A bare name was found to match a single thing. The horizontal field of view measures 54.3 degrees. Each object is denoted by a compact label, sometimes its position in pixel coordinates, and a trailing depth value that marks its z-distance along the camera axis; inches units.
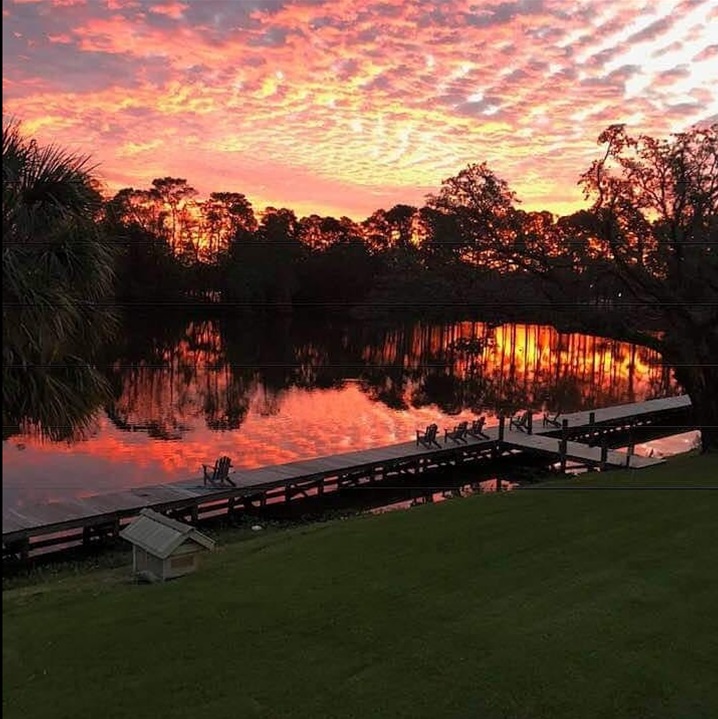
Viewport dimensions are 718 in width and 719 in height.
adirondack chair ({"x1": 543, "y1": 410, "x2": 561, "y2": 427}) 1291.8
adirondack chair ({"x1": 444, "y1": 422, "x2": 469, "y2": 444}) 1125.7
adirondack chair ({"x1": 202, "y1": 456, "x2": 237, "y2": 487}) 807.7
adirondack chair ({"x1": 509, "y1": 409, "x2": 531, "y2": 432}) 1227.5
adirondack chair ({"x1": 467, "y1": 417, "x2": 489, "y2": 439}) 1155.3
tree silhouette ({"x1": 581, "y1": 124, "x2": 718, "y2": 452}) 821.9
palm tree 252.4
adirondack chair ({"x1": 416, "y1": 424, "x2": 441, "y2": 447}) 1085.1
